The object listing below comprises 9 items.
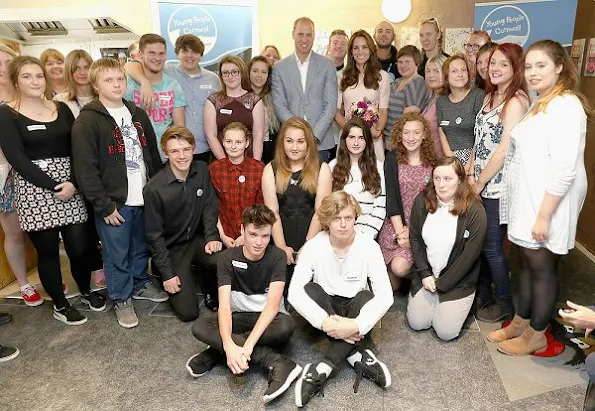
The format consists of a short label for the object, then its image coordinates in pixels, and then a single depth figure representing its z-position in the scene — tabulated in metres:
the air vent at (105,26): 4.03
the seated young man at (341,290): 2.18
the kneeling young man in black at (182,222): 2.70
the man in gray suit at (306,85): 3.34
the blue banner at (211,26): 4.79
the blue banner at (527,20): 3.72
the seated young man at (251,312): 2.18
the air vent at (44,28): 3.89
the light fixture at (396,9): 4.66
